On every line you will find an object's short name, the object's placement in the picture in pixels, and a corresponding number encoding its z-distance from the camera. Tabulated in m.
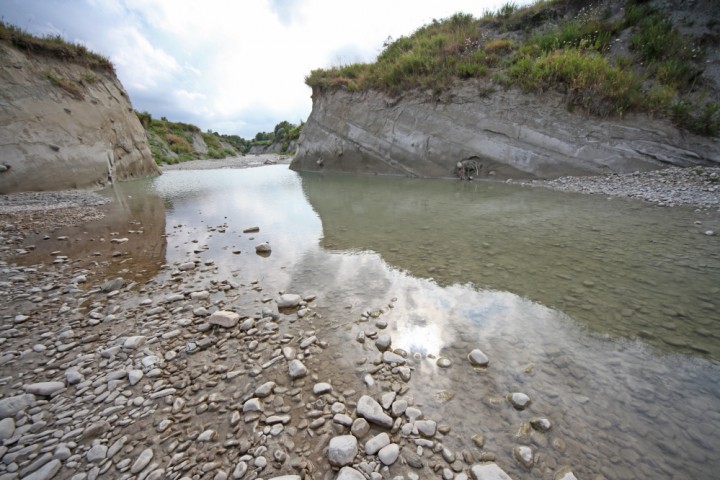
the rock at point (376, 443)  1.75
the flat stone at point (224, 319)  3.01
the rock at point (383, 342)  2.68
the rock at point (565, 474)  1.55
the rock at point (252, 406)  2.06
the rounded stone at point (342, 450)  1.67
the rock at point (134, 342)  2.69
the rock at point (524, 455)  1.65
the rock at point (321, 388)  2.21
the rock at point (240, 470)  1.61
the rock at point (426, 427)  1.86
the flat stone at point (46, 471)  1.56
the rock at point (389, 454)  1.68
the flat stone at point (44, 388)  2.17
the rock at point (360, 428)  1.86
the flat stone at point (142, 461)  1.65
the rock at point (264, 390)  2.18
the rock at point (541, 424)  1.85
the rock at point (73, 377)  2.30
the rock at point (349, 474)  1.56
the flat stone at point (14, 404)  1.98
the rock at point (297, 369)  2.36
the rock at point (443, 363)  2.44
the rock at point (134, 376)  2.30
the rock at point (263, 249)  5.18
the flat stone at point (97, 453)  1.70
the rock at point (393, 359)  2.49
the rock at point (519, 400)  2.02
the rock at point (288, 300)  3.42
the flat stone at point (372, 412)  1.92
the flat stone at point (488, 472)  1.57
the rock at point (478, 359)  2.43
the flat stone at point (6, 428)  1.81
